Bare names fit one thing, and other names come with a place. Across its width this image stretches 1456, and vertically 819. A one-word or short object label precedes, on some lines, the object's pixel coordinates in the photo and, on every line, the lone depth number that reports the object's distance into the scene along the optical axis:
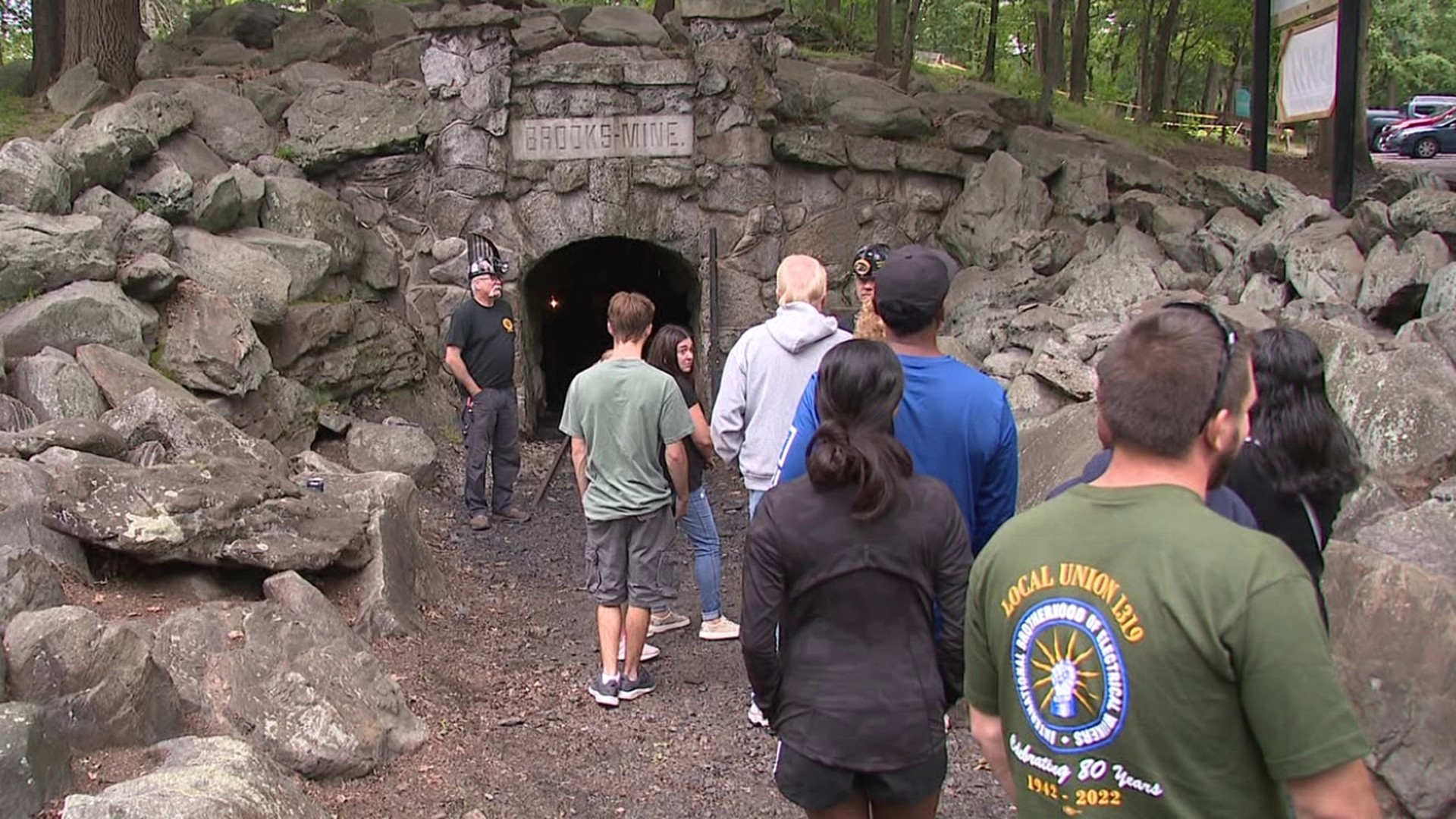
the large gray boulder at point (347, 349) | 8.82
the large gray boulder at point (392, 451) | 8.54
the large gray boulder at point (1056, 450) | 6.22
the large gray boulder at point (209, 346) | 7.61
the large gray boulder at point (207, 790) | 3.12
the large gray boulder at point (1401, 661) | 3.96
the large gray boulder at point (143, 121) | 8.85
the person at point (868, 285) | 4.07
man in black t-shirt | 7.92
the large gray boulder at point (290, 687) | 4.23
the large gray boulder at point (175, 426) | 6.17
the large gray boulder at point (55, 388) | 6.27
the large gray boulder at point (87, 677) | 3.79
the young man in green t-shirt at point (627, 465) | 4.92
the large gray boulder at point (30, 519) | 4.93
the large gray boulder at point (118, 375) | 6.68
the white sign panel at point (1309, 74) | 8.06
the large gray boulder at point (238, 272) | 8.38
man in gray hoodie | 4.26
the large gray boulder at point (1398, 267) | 6.53
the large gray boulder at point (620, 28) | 11.21
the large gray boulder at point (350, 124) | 10.26
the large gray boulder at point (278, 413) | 7.84
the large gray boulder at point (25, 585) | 4.16
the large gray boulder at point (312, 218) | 9.59
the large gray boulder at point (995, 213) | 10.70
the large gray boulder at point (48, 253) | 7.11
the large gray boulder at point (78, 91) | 10.44
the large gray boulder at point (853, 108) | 11.23
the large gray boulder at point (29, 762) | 3.29
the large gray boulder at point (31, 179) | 7.50
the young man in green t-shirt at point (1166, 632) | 1.64
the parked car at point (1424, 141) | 23.64
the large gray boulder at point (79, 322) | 6.81
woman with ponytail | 2.57
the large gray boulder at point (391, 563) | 5.80
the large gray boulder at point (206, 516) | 5.09
